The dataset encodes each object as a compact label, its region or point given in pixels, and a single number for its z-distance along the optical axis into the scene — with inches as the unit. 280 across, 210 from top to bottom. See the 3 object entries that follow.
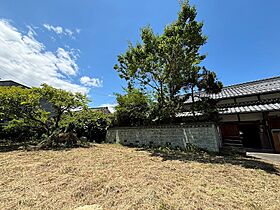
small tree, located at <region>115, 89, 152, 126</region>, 391.9
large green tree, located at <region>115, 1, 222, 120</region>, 294.2
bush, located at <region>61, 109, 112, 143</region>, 430.2
